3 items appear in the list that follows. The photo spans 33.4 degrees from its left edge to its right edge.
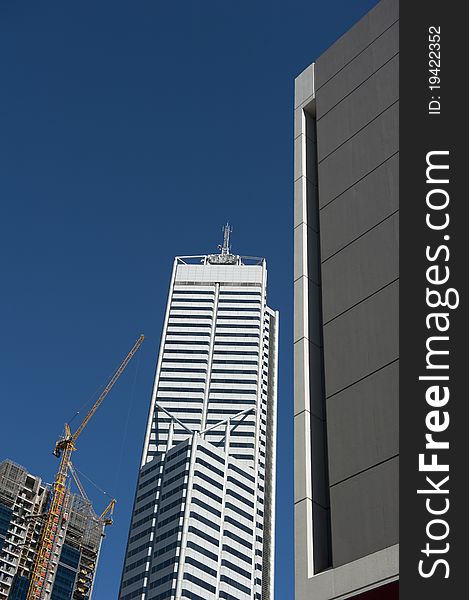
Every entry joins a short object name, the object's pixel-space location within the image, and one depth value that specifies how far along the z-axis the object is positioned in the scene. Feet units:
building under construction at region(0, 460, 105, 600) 609.42
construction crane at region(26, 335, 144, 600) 598.75
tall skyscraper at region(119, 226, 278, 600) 522.88
